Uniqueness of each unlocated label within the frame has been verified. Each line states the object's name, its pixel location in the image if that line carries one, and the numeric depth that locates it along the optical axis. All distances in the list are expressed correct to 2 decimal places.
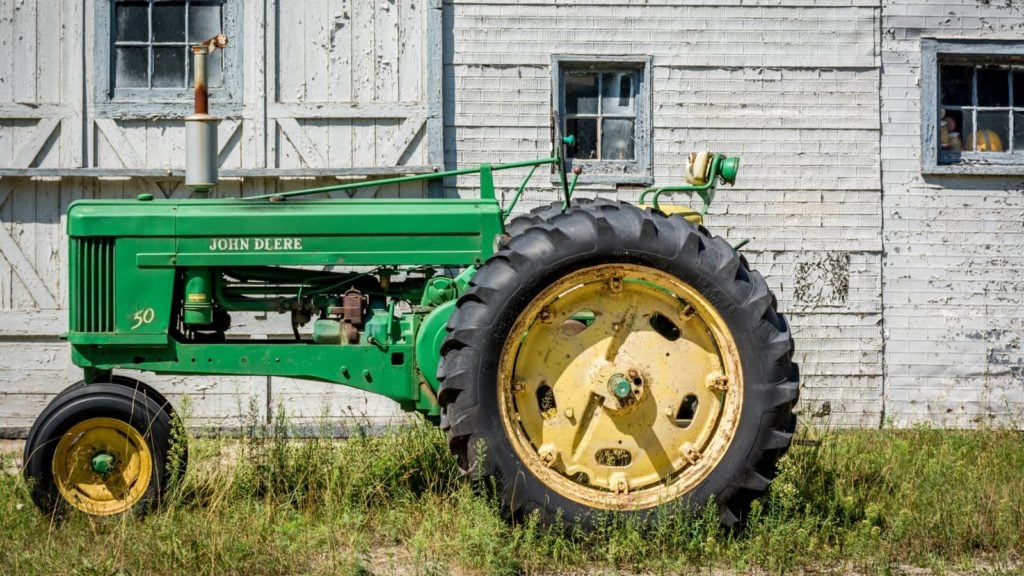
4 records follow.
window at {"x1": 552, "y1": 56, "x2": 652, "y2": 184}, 8.63
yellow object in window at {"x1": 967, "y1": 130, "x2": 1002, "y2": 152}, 8.93
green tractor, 4.75
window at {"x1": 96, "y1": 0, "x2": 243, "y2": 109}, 8.55
